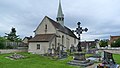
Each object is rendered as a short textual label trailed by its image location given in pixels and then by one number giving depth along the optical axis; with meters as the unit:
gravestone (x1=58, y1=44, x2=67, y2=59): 11.54
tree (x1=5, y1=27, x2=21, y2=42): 28.69
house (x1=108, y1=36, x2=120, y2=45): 30.19
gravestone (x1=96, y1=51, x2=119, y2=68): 5.57
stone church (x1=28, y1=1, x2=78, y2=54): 16.50
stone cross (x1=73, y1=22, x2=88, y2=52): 9.27
